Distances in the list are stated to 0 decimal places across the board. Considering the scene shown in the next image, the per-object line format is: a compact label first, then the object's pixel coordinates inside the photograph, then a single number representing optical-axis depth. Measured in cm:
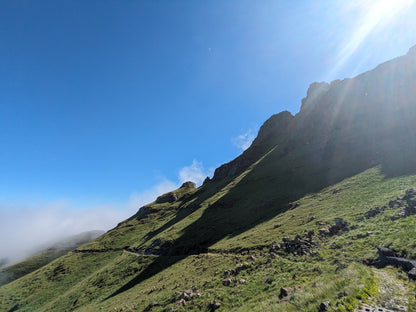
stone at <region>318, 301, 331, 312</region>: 1019
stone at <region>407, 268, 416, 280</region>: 1227
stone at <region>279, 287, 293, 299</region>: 1470
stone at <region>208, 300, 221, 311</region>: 1916
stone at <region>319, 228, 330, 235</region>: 2650
